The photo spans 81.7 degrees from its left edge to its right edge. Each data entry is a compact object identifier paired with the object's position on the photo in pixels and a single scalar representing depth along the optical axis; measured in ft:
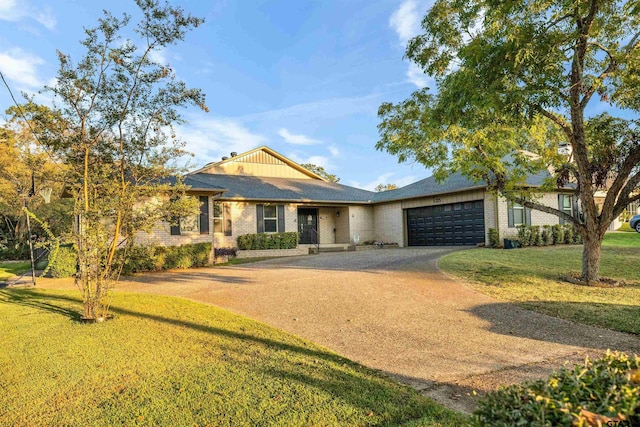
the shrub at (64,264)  39.72
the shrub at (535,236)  53.16
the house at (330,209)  53.78
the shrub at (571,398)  5.07
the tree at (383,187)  169.43
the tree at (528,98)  23.48
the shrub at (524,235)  52.01
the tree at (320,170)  156.87
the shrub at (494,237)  52.24
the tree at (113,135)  21.67
